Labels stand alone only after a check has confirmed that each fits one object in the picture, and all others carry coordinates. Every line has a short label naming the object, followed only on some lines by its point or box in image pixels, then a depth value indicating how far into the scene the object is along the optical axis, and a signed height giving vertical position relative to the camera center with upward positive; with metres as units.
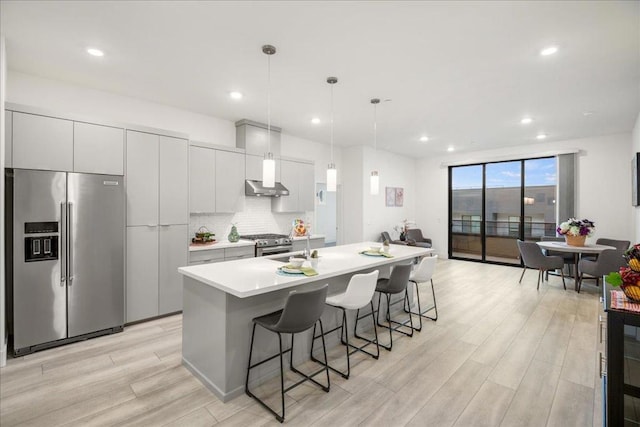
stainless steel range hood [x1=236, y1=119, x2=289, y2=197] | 5.04 +1.14
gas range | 4.80 -0.53
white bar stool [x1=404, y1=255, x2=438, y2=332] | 3.50 -0.69
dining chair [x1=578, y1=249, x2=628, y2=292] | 4.65 -0.77
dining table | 4.97 -0.60
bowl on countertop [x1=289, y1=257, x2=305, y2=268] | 2.61 -0.44
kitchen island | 2.25 -0.82
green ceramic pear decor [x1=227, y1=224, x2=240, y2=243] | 4.81 -0.40
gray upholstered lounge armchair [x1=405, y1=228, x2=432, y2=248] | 7.70 -0.69
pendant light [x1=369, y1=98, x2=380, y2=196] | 3.91 +1.54
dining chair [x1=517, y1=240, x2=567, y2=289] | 5.27 -0.82
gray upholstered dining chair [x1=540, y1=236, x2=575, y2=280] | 5.85 -0.83
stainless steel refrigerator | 2.89 -0.48
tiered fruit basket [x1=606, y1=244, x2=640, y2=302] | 1.76 -0.39
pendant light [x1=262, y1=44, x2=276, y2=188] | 2.80 +0.42
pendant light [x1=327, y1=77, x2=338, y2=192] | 3.47 +0.42
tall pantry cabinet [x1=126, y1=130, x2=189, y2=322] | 3.64 -0.15
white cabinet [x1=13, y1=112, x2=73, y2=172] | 2.93 +0.67
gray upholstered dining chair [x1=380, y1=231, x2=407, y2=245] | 7.34 -0.62
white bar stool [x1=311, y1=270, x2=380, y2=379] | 2.54 -0.72
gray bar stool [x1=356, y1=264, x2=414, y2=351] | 3.03 -0.71
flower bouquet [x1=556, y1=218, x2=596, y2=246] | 5.24 -0.32
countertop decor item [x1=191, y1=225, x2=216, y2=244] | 4.59 -0.41
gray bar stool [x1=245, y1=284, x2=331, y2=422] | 2.05 -0.75
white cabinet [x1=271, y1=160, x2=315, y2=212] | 5.66 +0.47
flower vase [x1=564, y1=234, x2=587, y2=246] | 5.30 -0.48
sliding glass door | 6.96 +0.12
